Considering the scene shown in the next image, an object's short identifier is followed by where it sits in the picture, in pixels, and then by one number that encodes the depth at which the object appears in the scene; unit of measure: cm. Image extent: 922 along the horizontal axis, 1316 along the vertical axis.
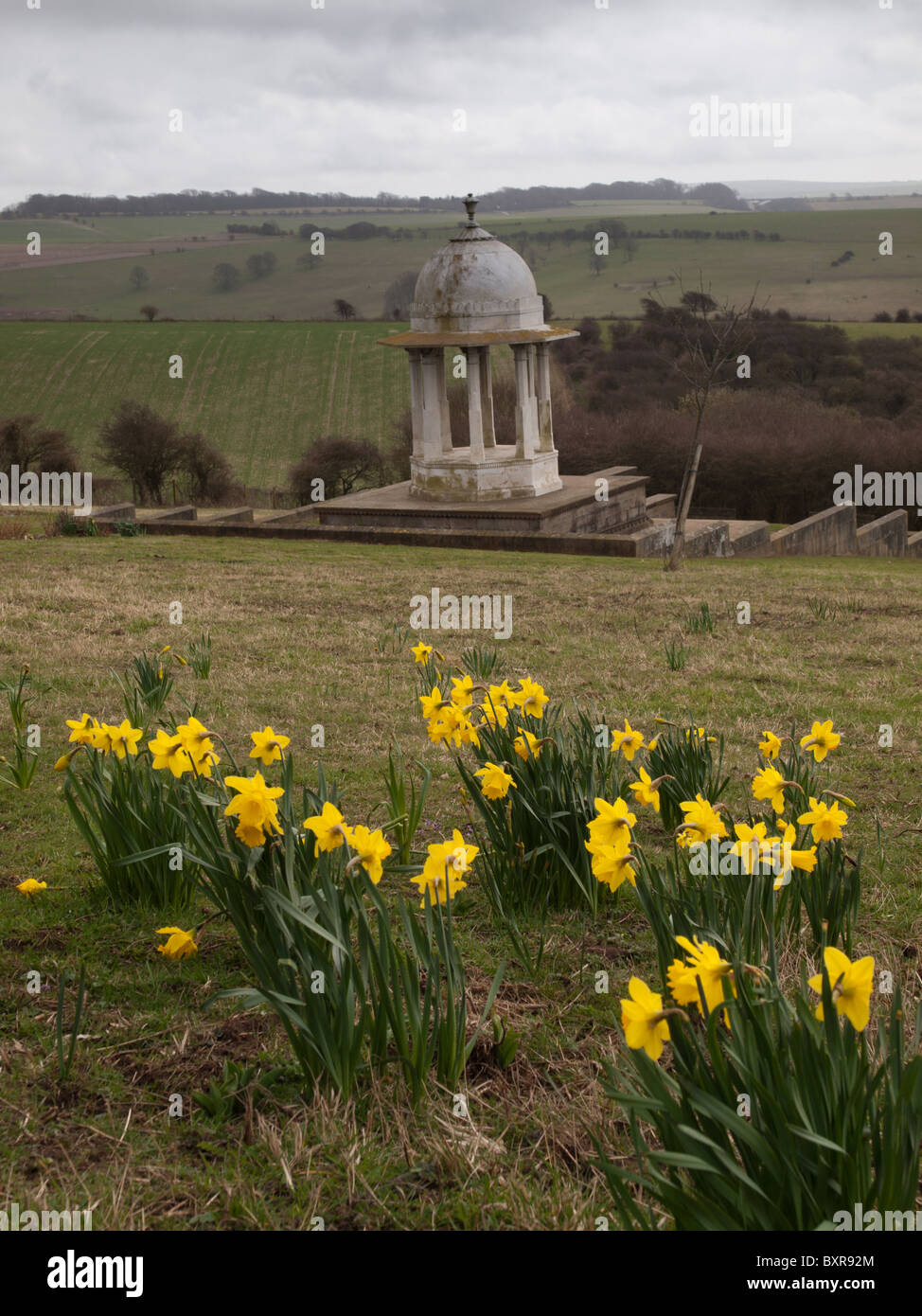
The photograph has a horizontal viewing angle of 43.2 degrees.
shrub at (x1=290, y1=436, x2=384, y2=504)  3594
